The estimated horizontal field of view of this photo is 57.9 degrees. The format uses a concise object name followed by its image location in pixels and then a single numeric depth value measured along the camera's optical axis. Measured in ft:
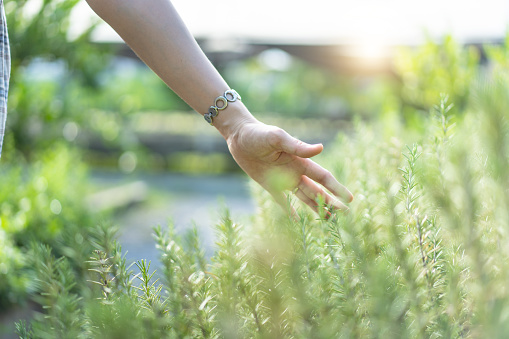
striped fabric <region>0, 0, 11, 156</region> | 4.34
